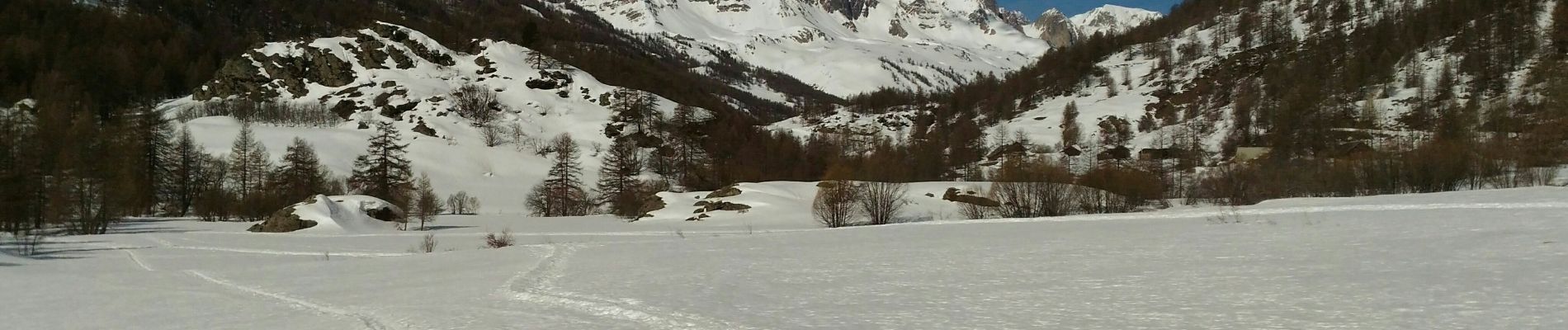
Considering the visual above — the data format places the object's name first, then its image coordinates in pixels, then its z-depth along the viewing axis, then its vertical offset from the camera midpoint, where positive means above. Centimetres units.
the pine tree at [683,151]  9462 +574
